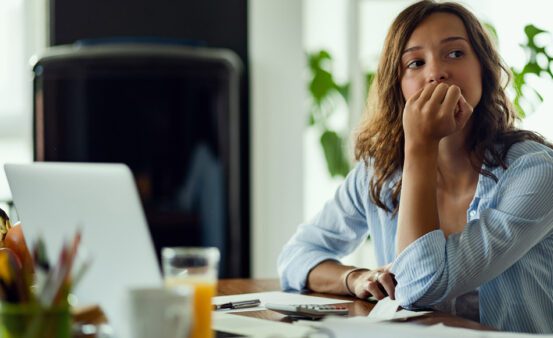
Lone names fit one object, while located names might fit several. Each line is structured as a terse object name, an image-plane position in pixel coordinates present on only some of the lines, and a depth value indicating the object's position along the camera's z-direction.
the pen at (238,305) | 2.48
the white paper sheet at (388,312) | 2.34
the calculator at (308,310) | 2.33
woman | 2.54
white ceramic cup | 1.67
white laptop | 1.95
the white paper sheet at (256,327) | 2.15
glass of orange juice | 1.86
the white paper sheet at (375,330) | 1.76
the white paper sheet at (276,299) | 2.57
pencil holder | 1.64
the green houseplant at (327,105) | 5.91
